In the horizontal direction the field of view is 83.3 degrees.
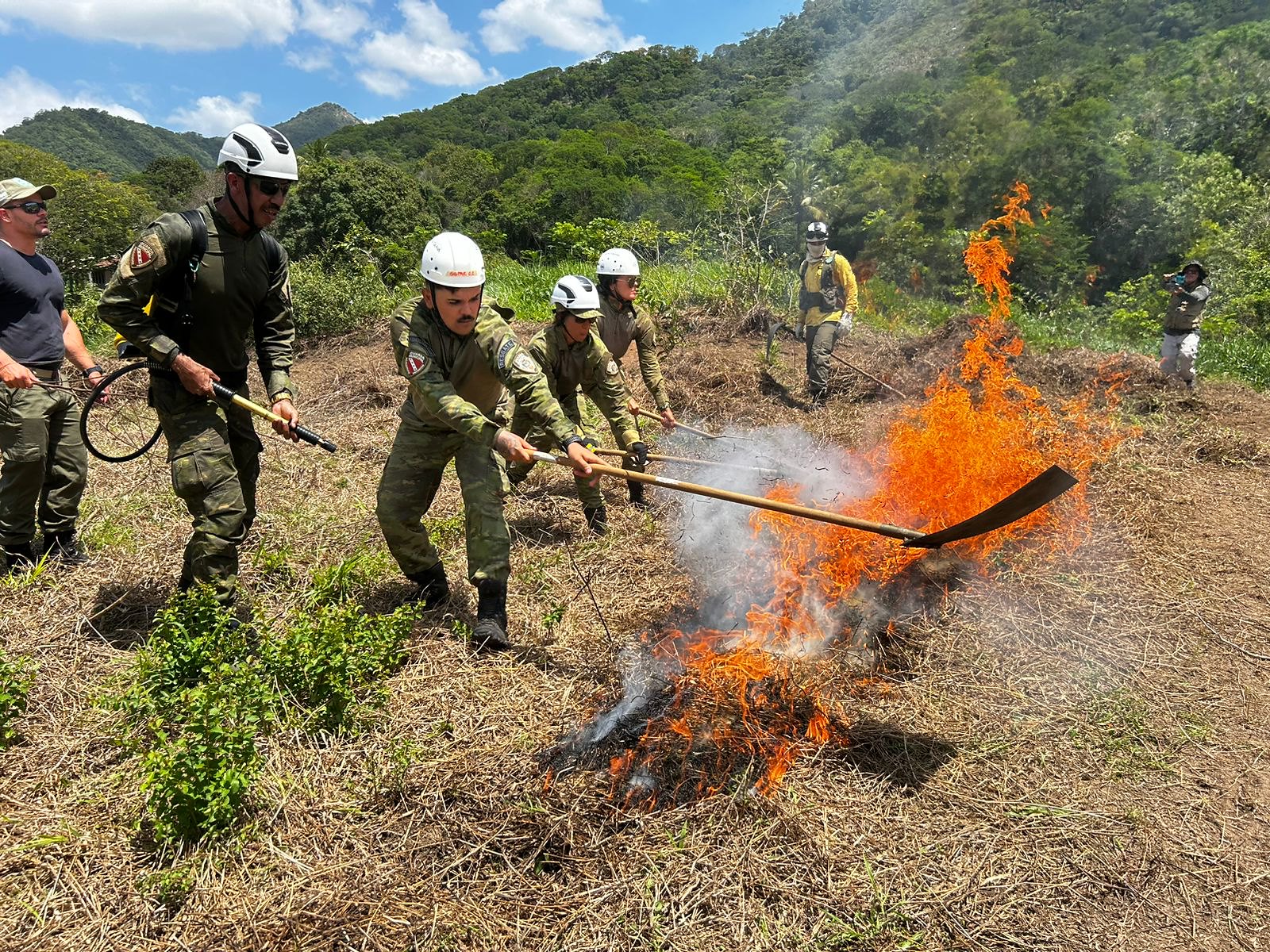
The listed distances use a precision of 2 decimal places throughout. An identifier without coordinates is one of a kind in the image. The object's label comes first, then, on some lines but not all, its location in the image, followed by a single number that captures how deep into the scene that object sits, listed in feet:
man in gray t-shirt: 13.83
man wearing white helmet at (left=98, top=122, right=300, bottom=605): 11.39
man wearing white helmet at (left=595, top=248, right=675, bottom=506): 21.26
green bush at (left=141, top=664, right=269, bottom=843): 8.67
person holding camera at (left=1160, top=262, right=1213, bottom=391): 30.45
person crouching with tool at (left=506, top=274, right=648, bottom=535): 18.65
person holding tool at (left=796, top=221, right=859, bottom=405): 30.76
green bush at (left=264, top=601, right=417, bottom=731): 10.84
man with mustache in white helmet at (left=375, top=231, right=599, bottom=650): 12.41
